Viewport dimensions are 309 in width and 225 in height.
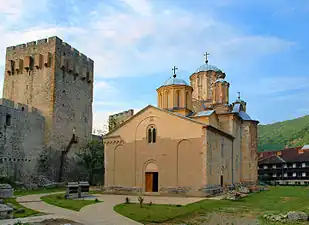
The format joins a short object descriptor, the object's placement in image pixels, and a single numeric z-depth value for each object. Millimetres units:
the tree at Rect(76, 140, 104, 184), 33656
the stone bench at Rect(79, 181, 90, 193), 20766
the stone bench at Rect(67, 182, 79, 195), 19977
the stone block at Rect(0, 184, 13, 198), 18047
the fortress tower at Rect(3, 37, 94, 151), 31516
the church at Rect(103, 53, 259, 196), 22938
